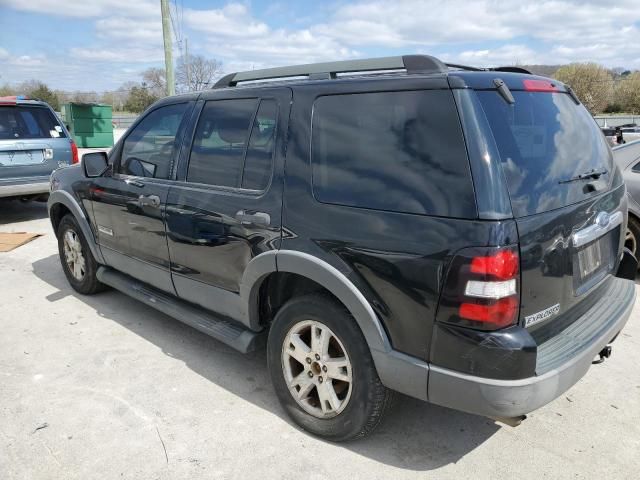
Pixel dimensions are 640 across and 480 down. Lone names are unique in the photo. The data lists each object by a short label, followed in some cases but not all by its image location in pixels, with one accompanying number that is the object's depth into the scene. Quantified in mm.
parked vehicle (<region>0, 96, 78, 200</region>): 7711
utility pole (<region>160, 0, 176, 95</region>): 12953
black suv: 2111
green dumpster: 22703
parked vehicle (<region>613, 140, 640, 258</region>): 5316
